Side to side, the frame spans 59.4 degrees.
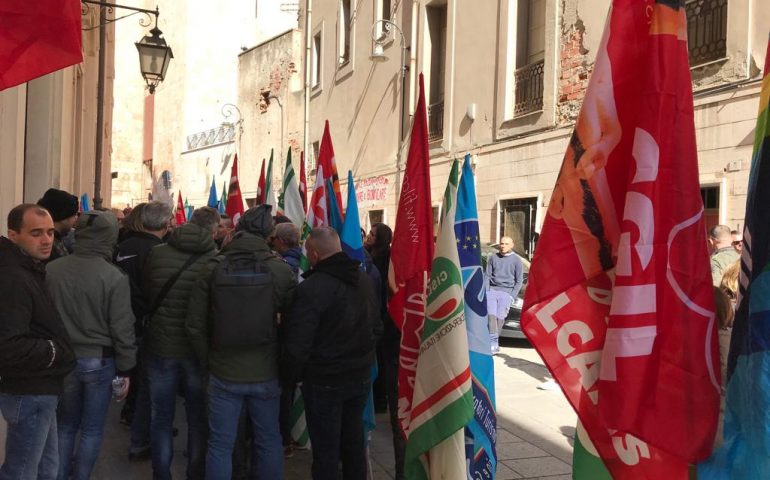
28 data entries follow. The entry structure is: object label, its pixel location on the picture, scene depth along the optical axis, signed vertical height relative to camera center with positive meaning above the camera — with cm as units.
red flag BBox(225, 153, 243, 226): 960 +47
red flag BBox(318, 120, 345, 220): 600 +67
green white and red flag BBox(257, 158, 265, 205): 1059 +71
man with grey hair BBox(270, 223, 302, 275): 527 -7
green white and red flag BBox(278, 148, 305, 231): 766 +37
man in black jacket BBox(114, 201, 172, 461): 418 -29
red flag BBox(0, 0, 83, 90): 262 +76
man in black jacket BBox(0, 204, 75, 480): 292 -52
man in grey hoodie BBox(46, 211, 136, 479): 368 -52
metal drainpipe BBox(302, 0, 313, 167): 2506 +685
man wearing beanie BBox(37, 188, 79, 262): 458 +12
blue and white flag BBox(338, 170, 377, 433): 482 +0
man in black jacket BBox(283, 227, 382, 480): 374 -61
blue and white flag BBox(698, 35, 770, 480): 188 -31
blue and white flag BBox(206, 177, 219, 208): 1196 +59
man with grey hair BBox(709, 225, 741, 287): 567 -5
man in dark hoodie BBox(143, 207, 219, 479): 398 -66
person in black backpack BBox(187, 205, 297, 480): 370 -60
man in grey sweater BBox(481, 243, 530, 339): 1048 -128
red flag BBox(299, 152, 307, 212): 952 +73
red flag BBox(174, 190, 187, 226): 1415 +39
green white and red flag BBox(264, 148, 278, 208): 909 +59
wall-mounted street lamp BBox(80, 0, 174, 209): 999 +262
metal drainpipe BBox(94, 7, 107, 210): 1162 +207
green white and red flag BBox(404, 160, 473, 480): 333 -71
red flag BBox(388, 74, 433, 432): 398 -5
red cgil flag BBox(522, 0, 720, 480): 209 -9
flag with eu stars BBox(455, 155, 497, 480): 366 -56
